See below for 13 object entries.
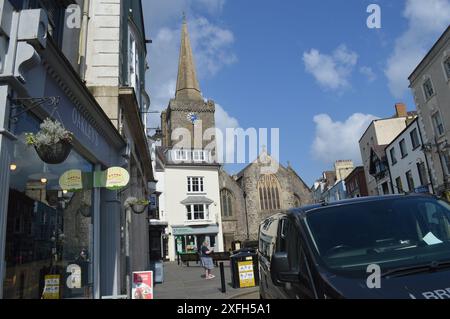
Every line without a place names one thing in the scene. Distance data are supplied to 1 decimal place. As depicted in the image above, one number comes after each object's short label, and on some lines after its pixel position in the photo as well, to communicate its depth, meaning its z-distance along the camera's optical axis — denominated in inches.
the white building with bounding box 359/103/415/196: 1405.0
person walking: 605.3
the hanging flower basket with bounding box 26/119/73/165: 179.5
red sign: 258.8
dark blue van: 106.8
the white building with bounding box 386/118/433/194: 1045.2
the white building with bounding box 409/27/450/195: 869.2
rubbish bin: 457.4
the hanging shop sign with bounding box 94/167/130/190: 304.5
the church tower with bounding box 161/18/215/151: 2108.4
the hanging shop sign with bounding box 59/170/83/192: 251.0
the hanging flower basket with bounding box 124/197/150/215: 405.7
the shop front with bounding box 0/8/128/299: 177.2
